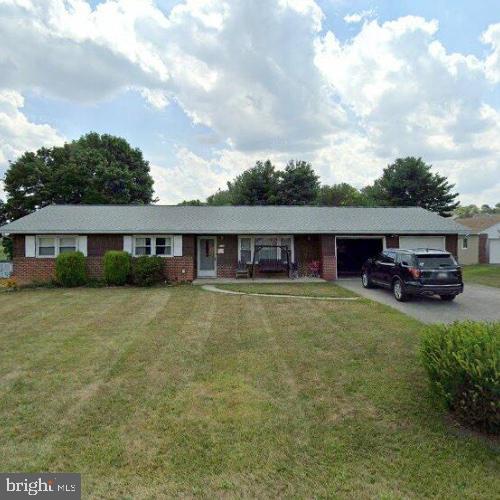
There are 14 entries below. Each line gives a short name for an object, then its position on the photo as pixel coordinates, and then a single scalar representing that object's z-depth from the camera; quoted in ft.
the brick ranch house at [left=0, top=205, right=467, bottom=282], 49.32
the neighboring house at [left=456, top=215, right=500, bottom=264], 91.97
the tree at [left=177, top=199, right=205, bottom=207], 164.66
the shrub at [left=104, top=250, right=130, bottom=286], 46.62
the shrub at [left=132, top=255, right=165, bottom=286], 46.21
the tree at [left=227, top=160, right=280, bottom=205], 112.37
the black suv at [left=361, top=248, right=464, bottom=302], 31.22
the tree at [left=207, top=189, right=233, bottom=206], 200.85
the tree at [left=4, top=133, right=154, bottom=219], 85.87
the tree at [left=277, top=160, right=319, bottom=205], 112.06
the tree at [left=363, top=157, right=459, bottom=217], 107.65
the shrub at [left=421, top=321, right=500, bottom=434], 10.31
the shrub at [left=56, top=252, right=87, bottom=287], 45.73
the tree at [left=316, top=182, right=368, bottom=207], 147.13
